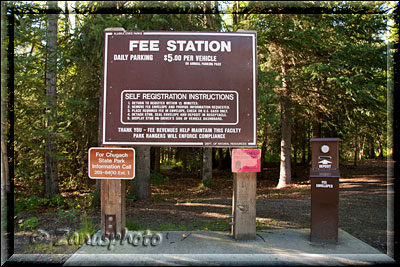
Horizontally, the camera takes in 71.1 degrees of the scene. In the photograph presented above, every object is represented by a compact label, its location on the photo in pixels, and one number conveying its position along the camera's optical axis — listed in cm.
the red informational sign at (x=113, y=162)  477
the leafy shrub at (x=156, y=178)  1375
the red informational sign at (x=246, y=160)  477
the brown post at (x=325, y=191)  462
